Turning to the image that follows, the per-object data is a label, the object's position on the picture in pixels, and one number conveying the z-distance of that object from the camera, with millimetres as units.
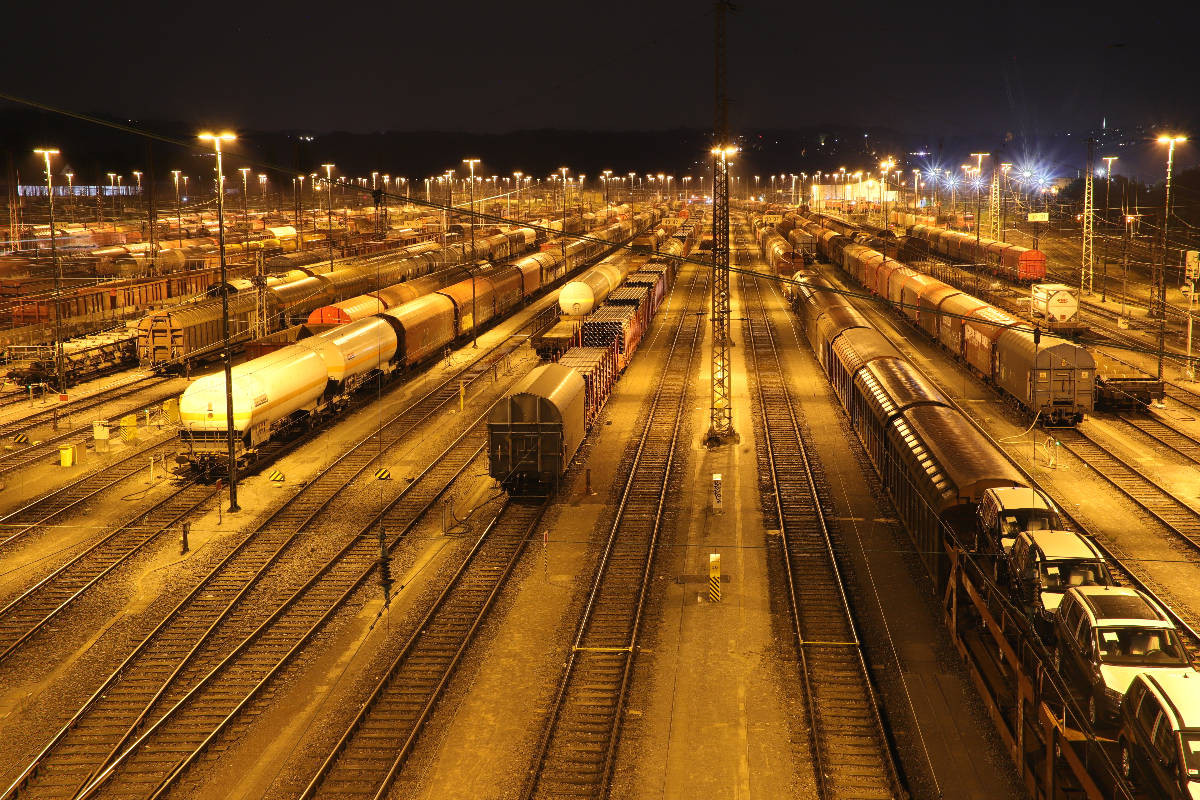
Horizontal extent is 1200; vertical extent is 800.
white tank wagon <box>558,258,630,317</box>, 53812
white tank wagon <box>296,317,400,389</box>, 35219
